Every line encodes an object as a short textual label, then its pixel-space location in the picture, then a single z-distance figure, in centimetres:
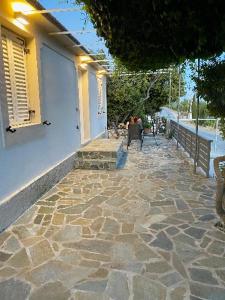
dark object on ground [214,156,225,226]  307
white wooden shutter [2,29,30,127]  377
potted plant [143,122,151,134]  1380
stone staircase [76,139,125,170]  654
